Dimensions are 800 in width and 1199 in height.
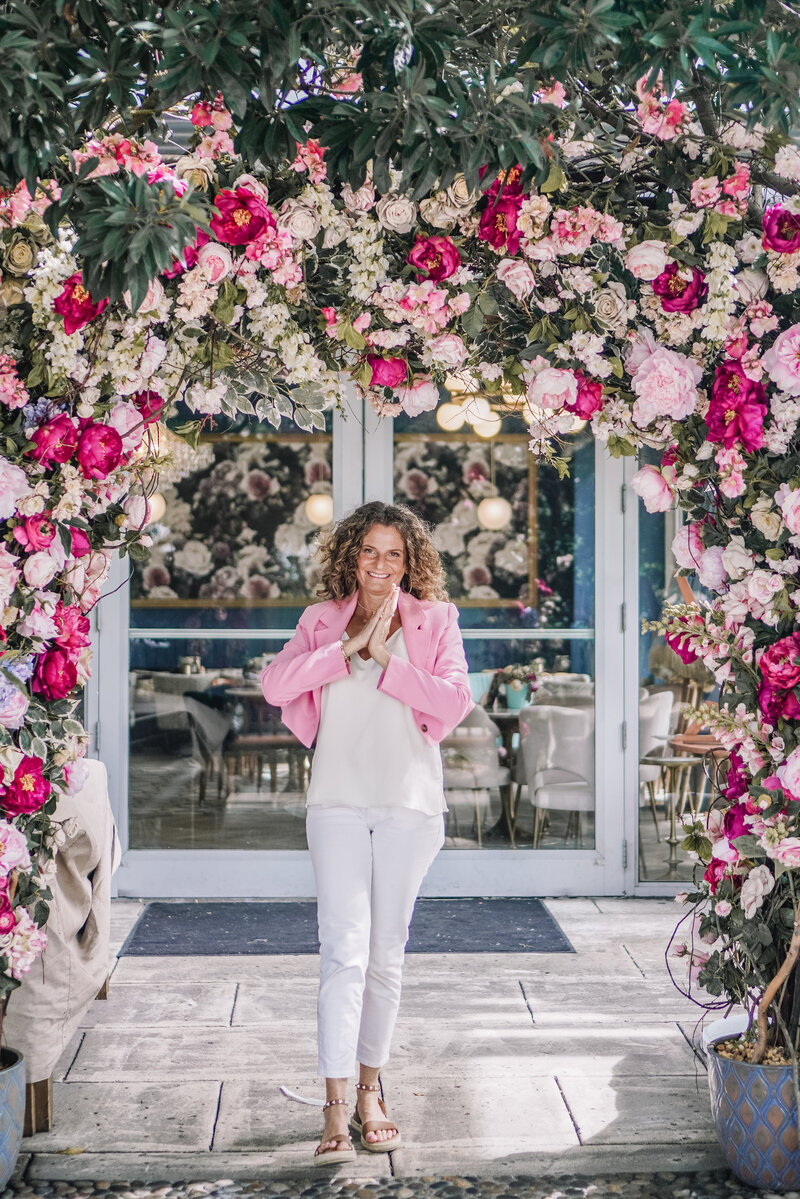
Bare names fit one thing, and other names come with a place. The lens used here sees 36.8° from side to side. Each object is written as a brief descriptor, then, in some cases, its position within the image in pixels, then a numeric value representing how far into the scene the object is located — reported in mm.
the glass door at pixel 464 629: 5246
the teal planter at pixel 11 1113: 2598
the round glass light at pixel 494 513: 5367
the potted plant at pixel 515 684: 5320
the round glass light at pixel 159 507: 5332
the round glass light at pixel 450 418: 5270
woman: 2801
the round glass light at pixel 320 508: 5340
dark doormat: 4488
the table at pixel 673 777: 5309
